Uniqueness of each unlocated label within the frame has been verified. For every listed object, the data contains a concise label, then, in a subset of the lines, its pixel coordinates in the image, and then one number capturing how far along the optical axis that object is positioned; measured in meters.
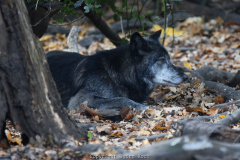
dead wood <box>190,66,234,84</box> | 14.60
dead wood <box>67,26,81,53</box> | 16.28
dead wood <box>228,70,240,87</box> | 13.75
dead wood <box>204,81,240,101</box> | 12.01
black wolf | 11.45
